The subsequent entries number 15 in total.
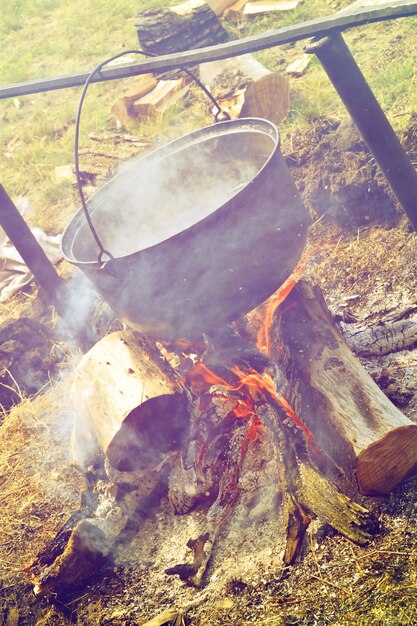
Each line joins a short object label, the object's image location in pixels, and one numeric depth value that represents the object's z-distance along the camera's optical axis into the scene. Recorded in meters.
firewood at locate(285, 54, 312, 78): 6.92
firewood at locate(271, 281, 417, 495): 2.51
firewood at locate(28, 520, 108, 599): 2.94
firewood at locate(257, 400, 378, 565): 2.50
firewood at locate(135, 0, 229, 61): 7.66
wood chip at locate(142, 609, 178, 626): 2.56
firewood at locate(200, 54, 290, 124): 5.89
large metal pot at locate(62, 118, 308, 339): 2.74
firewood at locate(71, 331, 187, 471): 3.14
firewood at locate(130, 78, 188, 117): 7.38
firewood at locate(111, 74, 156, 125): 7.50
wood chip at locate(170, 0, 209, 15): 7.77
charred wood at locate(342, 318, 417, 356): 3.33
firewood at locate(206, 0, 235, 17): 8.59
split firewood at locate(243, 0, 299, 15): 8.16
